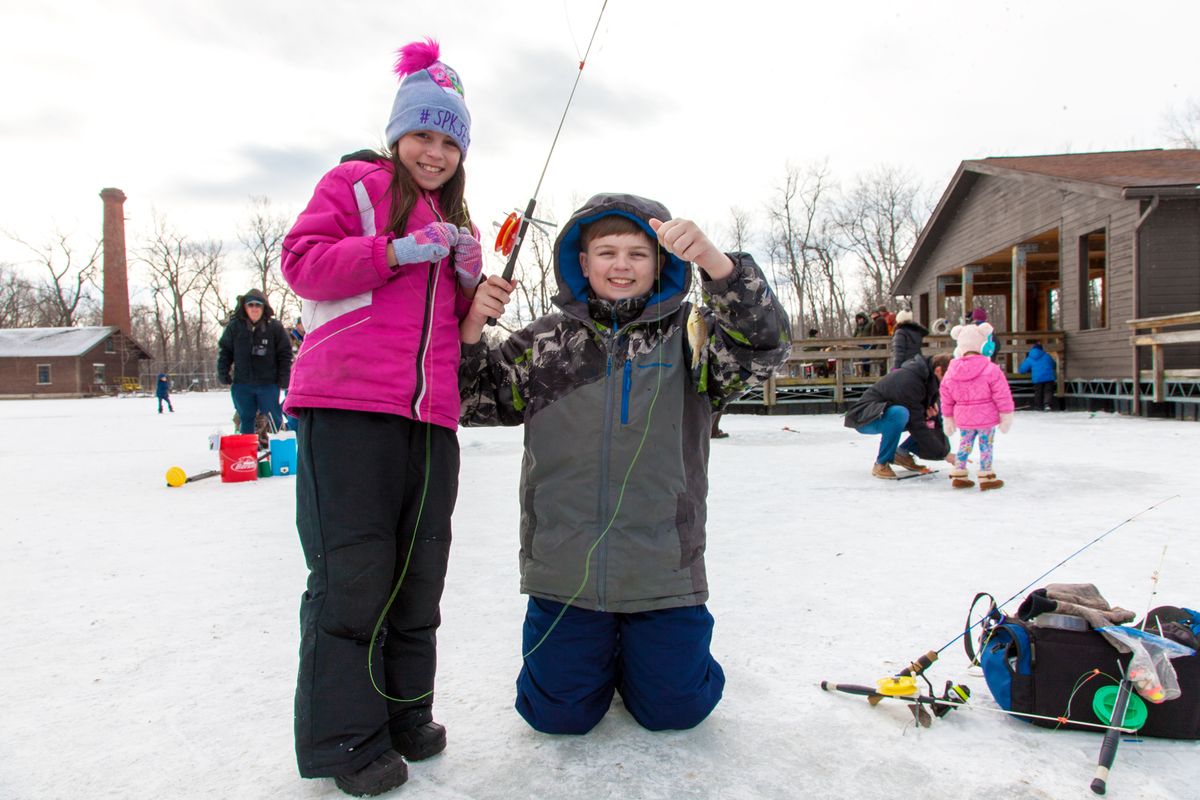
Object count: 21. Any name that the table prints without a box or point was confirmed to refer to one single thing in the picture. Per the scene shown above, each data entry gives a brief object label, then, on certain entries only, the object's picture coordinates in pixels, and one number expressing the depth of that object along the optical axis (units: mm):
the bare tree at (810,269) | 43969
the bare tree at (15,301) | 58594
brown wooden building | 12422
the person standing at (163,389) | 22625
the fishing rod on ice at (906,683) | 2160
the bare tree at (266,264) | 51250
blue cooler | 7496
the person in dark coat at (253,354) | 7664
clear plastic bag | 1924
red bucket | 6938
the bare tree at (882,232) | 44281
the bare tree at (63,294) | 53094
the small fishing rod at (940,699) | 2087
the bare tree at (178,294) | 53938
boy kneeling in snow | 2072
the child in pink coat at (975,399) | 6074
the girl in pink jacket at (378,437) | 1786
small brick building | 46438
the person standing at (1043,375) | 14914
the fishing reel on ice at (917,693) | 2113
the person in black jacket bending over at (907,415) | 6734
